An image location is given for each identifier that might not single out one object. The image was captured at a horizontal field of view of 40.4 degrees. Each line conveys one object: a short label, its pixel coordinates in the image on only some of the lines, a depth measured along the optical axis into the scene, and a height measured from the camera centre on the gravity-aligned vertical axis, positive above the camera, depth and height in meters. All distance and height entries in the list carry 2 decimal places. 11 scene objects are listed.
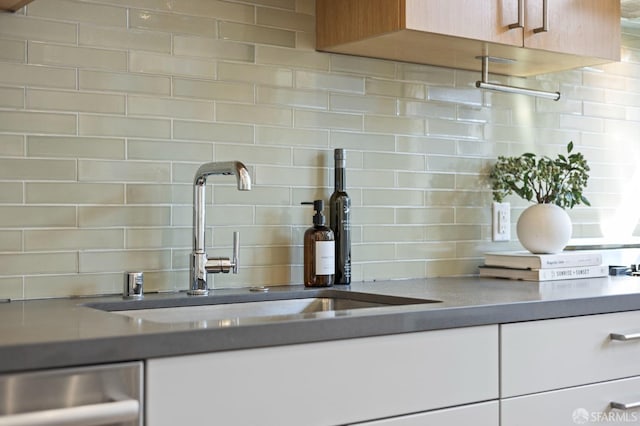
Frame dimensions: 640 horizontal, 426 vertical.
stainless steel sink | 1.93 -0.20
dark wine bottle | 2.34 -0.01
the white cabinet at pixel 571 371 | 1.86 -0.34
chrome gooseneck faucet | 2.05 -0.08
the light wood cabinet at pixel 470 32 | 2.20 +0.50
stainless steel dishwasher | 1.22 -0.26
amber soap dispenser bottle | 2.25 -0.09
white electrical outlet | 2.80 -0.01
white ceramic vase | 2.61 -0.03
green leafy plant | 2.69 +0.13
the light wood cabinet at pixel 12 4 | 1.80 +0.45
